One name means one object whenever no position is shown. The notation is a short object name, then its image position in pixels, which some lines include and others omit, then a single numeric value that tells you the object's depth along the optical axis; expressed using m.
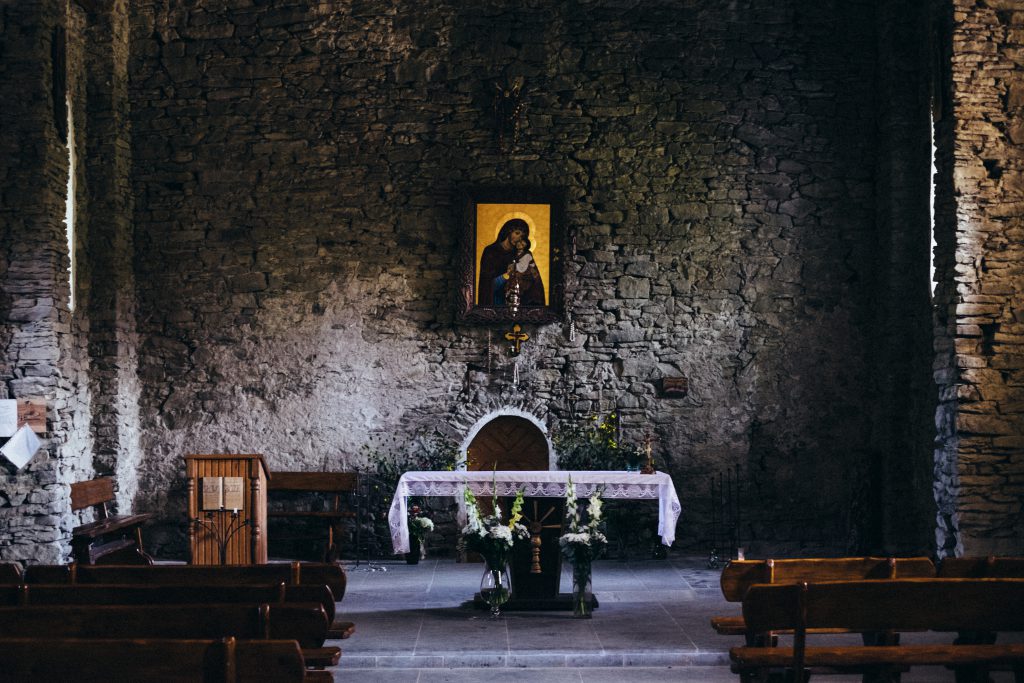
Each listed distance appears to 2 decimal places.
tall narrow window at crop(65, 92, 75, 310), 8.32
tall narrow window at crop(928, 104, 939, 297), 8.21
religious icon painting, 8.97
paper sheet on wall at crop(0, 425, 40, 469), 7.45
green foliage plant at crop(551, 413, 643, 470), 8.66
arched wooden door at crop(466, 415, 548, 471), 8.99
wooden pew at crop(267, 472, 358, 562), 8.21
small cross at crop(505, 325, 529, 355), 9.02
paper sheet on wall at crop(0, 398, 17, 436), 7.45
